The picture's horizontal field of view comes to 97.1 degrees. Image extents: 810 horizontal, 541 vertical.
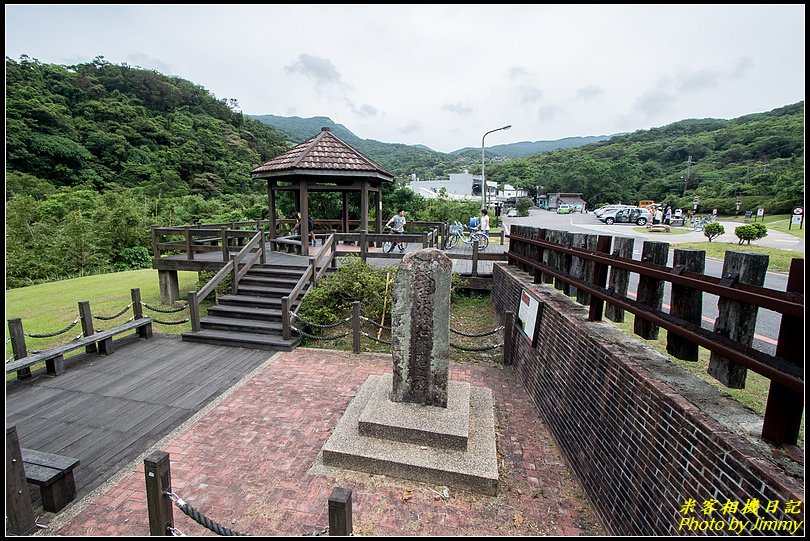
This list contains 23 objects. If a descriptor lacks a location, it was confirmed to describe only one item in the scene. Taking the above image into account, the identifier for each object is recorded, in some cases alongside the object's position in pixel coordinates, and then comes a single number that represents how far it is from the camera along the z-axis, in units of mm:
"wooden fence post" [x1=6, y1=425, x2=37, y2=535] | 2805
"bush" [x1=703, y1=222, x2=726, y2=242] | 16141
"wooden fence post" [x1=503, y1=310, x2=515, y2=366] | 6391
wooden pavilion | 10750
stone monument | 3652
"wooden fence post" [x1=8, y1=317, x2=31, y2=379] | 5610
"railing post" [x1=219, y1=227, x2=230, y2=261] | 9992
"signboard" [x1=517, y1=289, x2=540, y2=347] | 5121
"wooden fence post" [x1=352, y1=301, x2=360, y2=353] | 6922
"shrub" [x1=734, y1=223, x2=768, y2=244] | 13883
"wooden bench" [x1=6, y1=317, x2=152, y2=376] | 5332
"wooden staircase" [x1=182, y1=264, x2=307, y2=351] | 7371
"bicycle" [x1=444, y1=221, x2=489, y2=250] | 14705
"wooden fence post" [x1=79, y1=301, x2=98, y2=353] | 6586
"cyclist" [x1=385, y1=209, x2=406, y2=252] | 12938
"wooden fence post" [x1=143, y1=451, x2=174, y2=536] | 2602
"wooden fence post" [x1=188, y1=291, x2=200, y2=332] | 7480
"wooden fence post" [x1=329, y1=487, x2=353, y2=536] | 1986
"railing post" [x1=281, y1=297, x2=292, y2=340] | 7258
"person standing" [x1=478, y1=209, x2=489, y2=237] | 14562
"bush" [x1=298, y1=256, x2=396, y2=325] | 8258
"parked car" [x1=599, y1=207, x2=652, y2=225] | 33000
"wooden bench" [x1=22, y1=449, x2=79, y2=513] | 3154
